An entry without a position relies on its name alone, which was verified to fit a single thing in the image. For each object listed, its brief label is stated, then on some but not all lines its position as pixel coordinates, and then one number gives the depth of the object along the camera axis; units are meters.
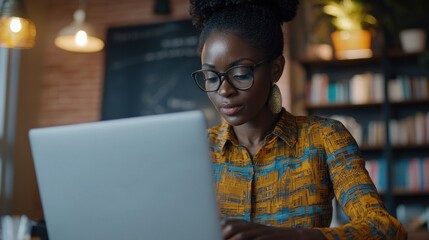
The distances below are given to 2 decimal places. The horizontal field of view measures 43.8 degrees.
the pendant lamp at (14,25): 2.90
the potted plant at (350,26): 4.33
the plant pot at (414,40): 4.38
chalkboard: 4.86
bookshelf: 4.32
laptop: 0.86
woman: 1.29
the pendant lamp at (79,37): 3.97
